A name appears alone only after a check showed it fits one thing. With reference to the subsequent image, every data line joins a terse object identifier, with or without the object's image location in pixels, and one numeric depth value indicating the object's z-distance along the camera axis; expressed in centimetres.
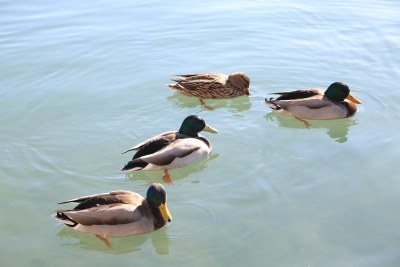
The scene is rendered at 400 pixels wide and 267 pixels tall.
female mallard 991
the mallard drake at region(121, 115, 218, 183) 765
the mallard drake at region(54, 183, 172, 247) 639
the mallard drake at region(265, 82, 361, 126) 921
